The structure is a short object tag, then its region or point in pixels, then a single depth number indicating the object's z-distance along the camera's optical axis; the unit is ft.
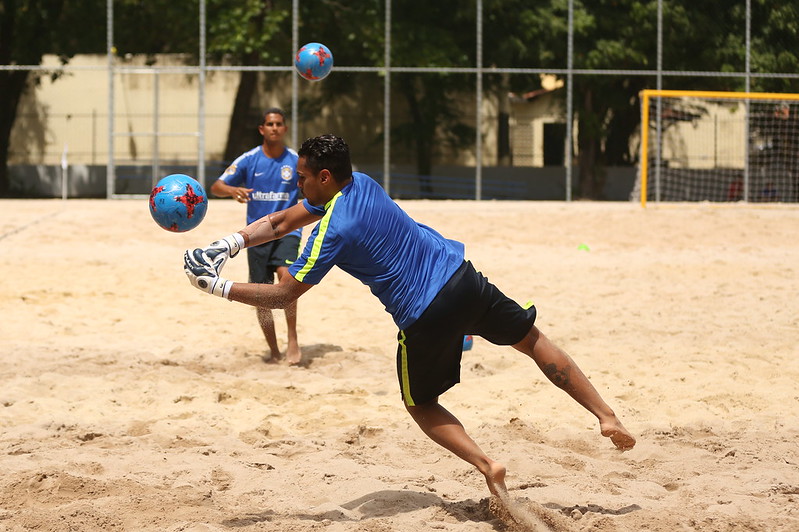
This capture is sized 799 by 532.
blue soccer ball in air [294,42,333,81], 32.96
